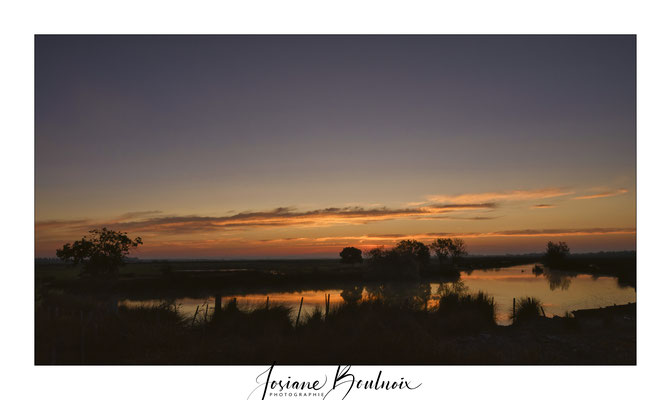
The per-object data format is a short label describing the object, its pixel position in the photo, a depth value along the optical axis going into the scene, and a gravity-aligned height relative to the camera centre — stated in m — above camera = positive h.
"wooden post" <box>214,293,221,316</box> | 10.92 -2.44
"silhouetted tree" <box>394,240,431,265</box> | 40.50 -4.39
